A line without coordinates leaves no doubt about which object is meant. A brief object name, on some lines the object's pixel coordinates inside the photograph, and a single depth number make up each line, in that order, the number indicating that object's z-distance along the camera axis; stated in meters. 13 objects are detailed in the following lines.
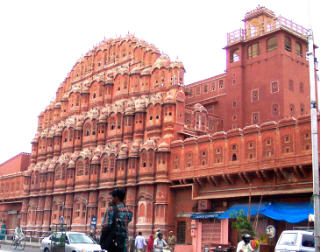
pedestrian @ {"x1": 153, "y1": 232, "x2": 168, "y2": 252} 18.66
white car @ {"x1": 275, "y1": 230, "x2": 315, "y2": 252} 16.72
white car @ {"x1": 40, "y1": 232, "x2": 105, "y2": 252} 19.61
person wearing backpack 9.19
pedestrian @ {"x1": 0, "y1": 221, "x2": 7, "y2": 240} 44.88
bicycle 34.41
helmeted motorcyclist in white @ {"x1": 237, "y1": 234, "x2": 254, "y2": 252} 13.09
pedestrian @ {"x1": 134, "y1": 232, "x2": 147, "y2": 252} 21.97
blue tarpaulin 26.55
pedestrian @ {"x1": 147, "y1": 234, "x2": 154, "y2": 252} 23.08
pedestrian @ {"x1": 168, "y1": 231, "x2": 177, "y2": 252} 29.41
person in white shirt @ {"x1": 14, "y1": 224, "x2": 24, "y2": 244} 34.51
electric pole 15.22
